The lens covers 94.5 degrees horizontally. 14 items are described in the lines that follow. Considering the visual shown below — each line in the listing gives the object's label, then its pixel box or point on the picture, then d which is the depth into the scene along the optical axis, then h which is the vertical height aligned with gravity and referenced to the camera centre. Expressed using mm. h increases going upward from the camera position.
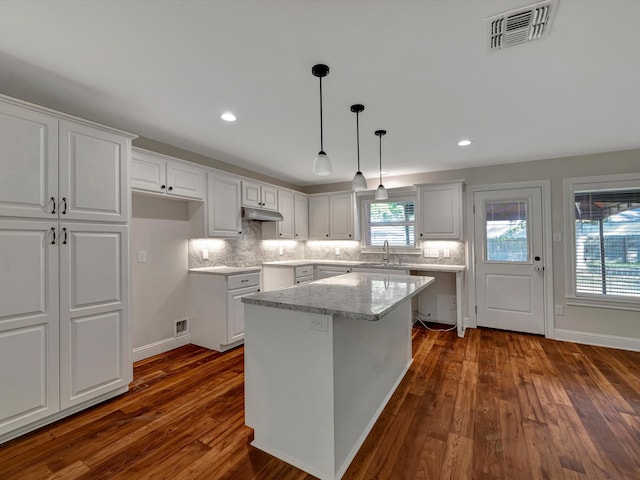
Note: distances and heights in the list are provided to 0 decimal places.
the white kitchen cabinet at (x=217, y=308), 3363 -754
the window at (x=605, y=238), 3439 +14
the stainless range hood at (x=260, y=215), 4014 +401
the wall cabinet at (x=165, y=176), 2871 +723
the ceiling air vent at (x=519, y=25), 1379 +1075
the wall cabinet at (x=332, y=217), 4988 +445
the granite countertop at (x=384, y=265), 4030 -345
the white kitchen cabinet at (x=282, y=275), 4371 -488
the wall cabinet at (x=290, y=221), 4621 +373
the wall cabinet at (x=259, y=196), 4078 +696
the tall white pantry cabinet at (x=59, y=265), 1866 -140
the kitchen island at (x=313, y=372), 1572 -753
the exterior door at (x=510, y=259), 3895 -258
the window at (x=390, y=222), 4754 +329
